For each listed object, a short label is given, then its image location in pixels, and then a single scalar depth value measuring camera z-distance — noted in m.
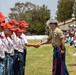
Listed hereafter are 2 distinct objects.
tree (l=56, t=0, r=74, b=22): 77.66
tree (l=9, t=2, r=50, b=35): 86.56
